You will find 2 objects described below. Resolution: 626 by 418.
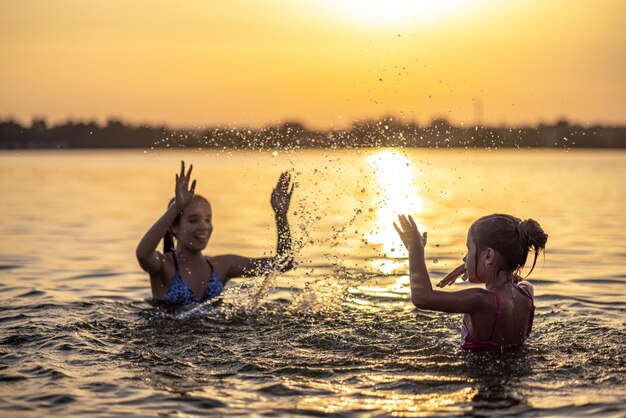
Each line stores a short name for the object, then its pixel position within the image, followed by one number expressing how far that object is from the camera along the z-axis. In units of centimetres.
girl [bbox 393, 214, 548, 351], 668
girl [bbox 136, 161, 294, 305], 951
